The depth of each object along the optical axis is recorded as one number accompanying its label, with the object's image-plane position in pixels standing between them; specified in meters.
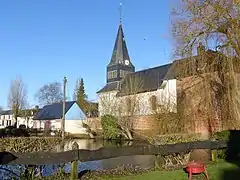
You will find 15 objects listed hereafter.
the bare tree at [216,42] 14.36
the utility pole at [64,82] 31.56
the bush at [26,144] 10.03
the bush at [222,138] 12.52
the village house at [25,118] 56.30
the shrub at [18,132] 28.23
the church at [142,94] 34.12
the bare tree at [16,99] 49.19
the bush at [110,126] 32.97
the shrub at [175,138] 12.68
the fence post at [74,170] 7.85
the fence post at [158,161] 10.17
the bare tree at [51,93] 76.75
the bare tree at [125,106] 33.22
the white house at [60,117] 45.97
